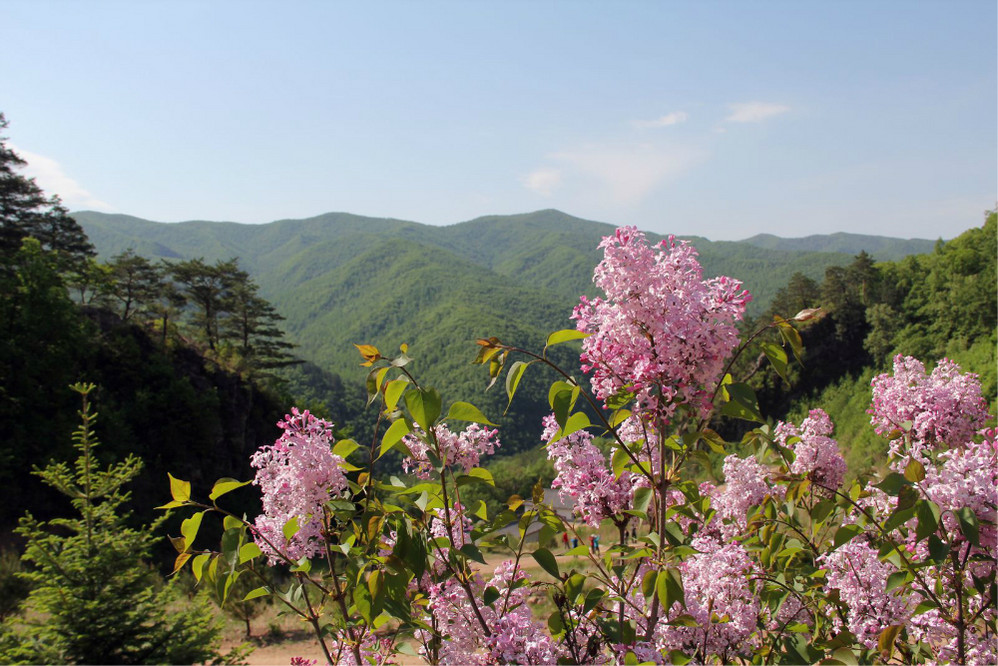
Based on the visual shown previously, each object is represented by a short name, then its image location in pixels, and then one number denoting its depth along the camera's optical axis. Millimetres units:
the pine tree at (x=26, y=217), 29672
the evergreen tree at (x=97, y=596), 5219
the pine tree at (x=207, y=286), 36375
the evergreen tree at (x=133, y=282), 33688
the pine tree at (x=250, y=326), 38344
